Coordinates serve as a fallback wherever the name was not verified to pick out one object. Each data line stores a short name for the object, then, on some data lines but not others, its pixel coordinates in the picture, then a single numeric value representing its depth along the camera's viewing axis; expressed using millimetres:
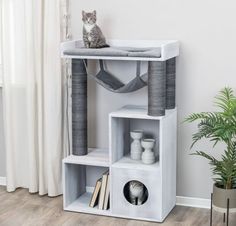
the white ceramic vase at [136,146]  3535
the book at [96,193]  3615
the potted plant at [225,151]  3110
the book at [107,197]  3570
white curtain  3699
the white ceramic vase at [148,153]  3451
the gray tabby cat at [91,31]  3457
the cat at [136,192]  3480
